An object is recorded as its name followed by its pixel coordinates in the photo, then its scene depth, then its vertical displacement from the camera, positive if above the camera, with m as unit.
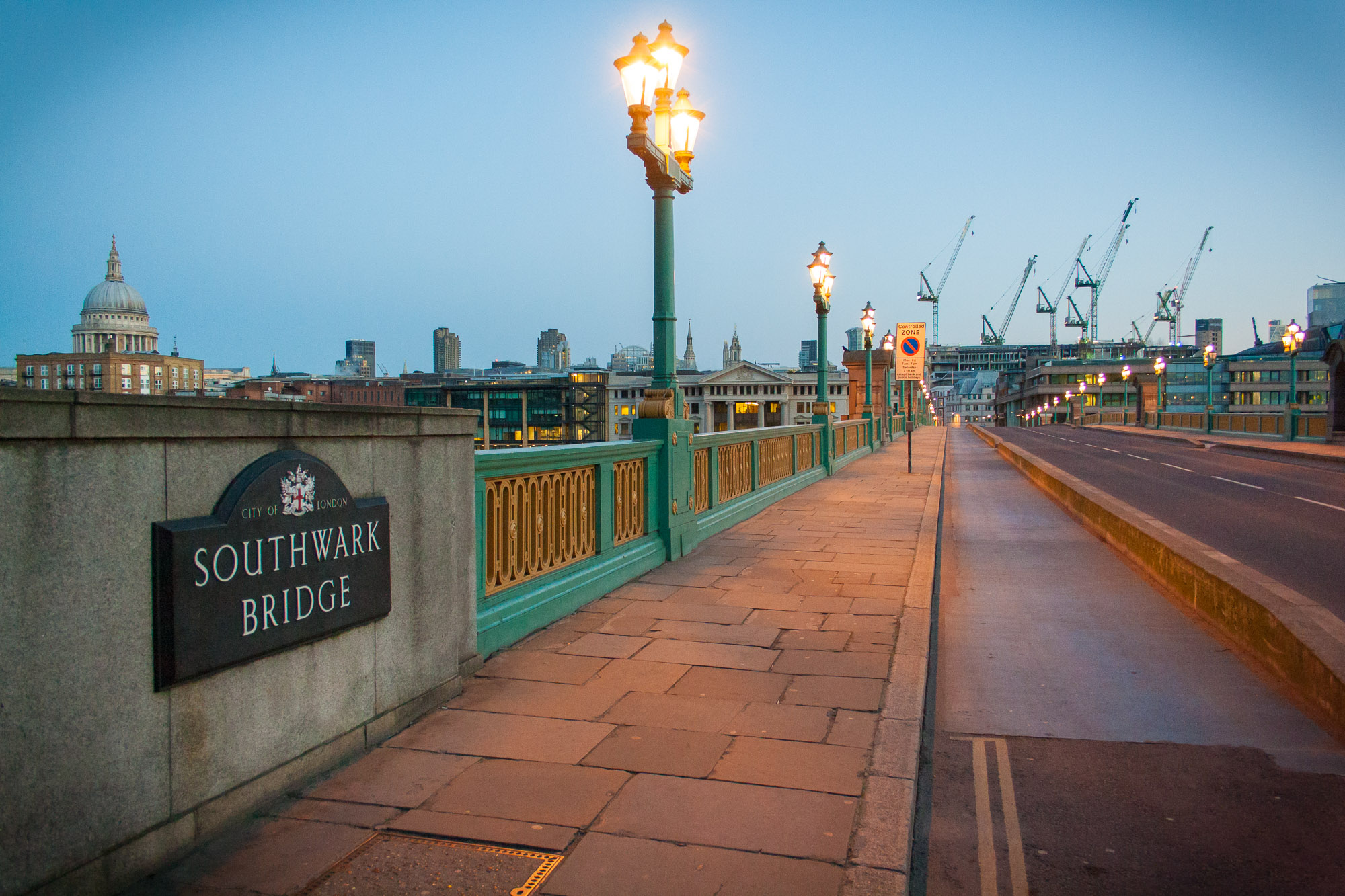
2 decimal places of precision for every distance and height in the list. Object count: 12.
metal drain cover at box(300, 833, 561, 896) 2.72 -1.49
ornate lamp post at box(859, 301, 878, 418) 30.86 +2.78
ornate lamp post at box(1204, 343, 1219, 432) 47.69 +1.76
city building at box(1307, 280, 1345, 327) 145.50 +18.07
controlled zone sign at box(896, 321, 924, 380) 27.89 +1.90
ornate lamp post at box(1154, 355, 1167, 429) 64.31 +3.33
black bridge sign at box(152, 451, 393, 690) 2.85 -0.58
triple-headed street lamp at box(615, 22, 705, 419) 8.07 +2.61
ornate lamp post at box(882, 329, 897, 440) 42.56 +1.53
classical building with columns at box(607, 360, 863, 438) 142.12 +2.39
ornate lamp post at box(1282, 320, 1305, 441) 35.75 +2.51
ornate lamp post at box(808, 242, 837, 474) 19.27 +2.24
